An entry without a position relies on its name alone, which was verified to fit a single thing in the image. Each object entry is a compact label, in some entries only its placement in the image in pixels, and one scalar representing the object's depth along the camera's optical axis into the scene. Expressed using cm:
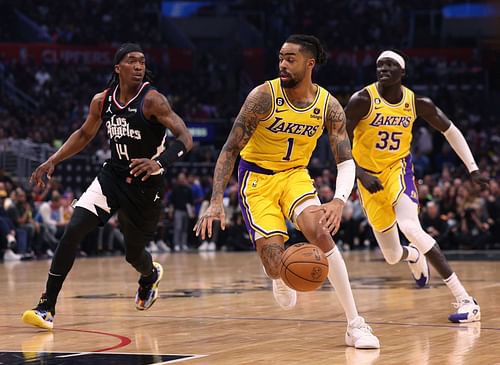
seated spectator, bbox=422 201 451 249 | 3467
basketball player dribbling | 1146
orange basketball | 1078
